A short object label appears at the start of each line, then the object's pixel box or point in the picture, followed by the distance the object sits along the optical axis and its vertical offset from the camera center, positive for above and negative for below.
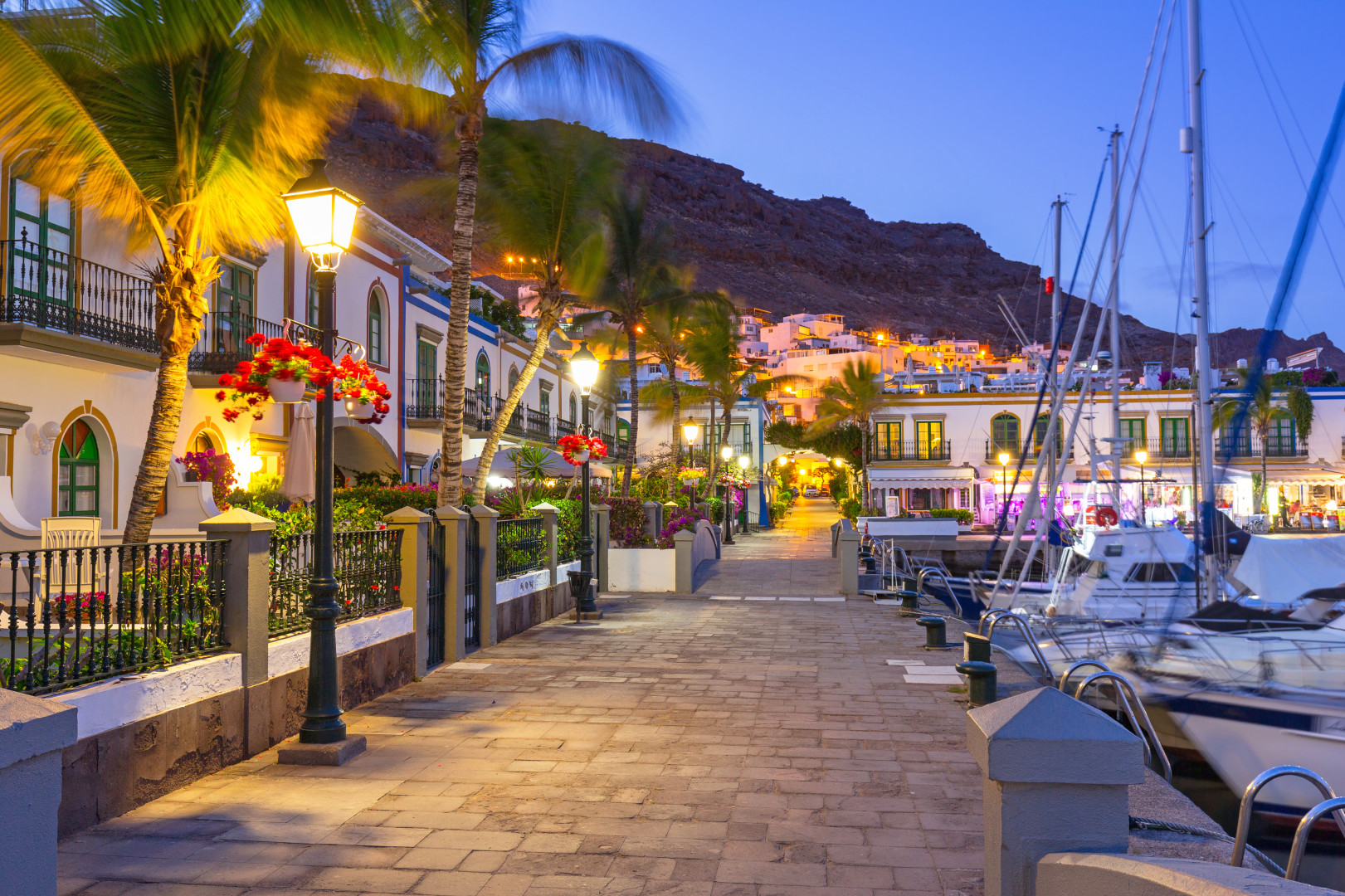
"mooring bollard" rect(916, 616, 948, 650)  12.00 -1.91
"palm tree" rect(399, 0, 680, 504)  13.82 +5.79
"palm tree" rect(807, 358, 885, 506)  49.12 +4.22
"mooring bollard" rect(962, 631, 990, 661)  9.15 -1.61
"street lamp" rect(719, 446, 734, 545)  35.97 -1.43
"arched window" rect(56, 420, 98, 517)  14.67 +0.15
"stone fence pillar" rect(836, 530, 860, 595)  19.39 -1.73
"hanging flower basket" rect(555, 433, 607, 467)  15.43 +0.50
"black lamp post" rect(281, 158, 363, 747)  6.85 +0.03
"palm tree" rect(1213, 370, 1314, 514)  43.09 +2.79
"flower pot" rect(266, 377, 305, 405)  6.73 +0.64
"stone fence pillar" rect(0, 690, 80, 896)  2.73 -0.88
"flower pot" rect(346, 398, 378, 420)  8.40 +0.62
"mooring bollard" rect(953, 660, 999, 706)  8.05 -1.71
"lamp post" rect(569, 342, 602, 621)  14.47 -1.02
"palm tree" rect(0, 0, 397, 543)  9.50 +4.04
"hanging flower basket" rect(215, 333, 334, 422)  6.73 +0.78
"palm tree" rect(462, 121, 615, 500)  19.11 +5.84
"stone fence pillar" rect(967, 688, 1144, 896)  3.28 -1.03
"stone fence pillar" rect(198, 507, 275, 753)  6.72 -0.79
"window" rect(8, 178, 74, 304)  13.57 +3.49
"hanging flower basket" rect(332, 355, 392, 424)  7.03 +0.72
